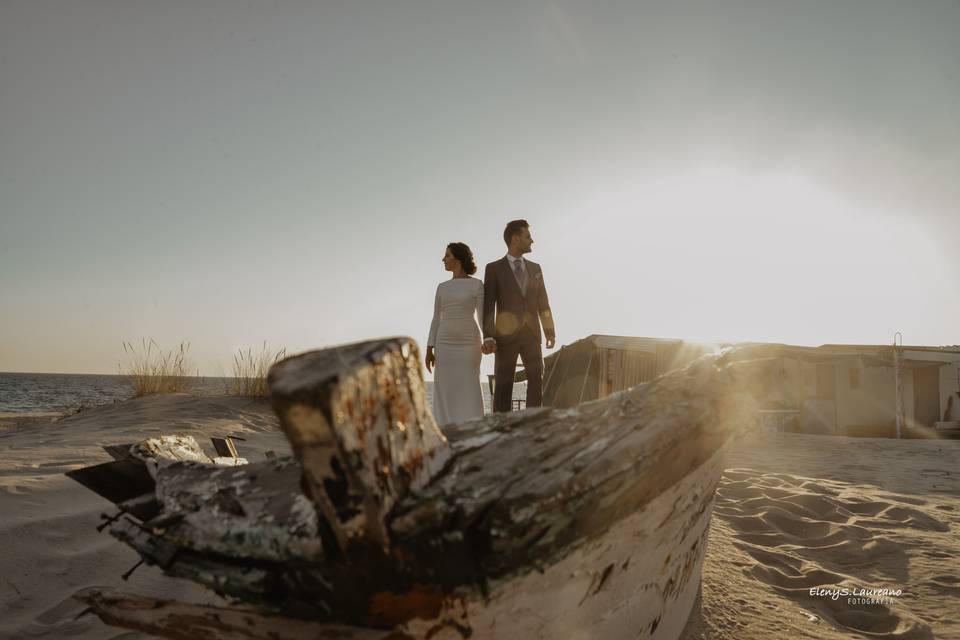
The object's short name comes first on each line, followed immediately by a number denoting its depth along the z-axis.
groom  5.06
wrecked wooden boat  0.77
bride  5.05
